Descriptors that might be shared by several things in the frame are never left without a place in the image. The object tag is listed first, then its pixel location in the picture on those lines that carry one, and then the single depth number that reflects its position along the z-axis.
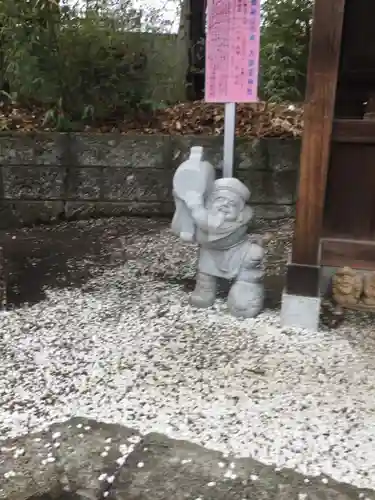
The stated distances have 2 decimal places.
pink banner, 2.71
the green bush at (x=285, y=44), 4.32
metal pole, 2.85
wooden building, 2.14
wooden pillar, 2.12
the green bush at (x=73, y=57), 4.13
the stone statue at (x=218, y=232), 2.38
